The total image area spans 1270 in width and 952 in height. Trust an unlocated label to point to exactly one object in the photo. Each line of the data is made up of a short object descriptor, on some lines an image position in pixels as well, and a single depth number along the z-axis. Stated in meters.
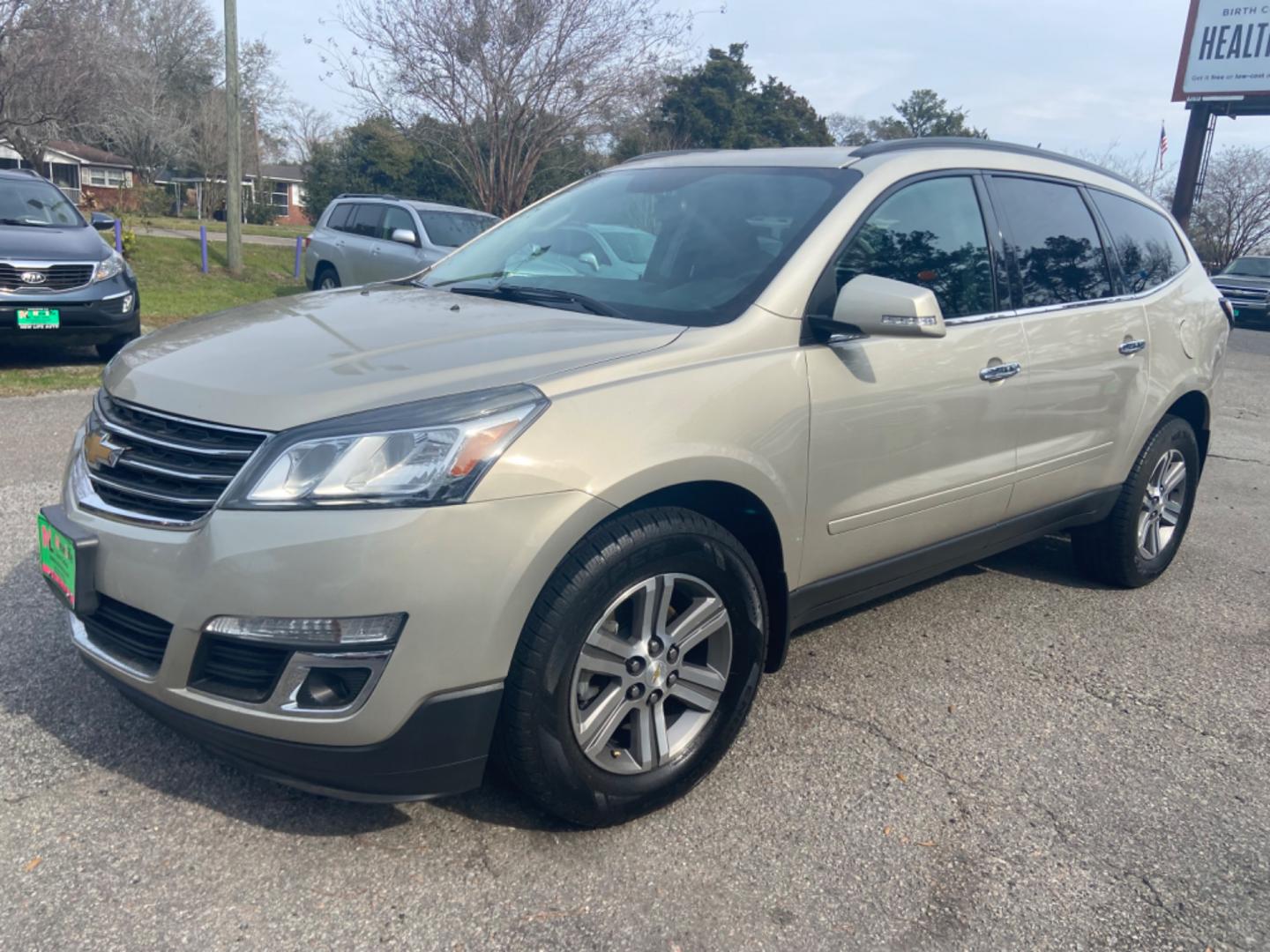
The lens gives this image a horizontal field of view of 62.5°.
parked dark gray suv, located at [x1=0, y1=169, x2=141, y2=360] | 8.11
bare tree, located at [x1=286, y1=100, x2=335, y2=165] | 58.41
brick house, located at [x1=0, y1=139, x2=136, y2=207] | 49.41
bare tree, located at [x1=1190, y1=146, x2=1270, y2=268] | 38.53
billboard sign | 31.77
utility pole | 16.59
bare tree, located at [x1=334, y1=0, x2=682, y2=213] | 16.94
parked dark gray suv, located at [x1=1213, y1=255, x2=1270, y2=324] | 23.75
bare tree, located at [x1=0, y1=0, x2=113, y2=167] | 18.94
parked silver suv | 12.42
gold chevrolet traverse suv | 2.29
